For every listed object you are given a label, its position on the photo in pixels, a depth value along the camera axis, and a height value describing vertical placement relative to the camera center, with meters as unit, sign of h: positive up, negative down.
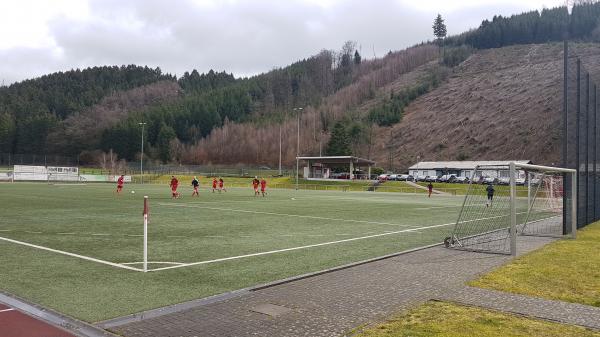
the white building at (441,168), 84.00 +1.02
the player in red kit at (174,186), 32.48 -1.12
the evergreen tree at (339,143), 98.62 +5.92
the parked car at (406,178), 73.90 -0.68
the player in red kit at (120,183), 39.22 -1.17
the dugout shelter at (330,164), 75.69 +0.95
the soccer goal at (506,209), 12.17 -1.23
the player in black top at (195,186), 36.44 -1.20
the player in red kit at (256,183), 38.84 -0.96
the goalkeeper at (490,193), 17.69 -0.69
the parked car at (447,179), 71.68 -0.70
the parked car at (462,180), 67.71 -0.79
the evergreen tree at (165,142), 134.12 +7.58
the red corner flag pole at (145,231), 8.17 -1.05
